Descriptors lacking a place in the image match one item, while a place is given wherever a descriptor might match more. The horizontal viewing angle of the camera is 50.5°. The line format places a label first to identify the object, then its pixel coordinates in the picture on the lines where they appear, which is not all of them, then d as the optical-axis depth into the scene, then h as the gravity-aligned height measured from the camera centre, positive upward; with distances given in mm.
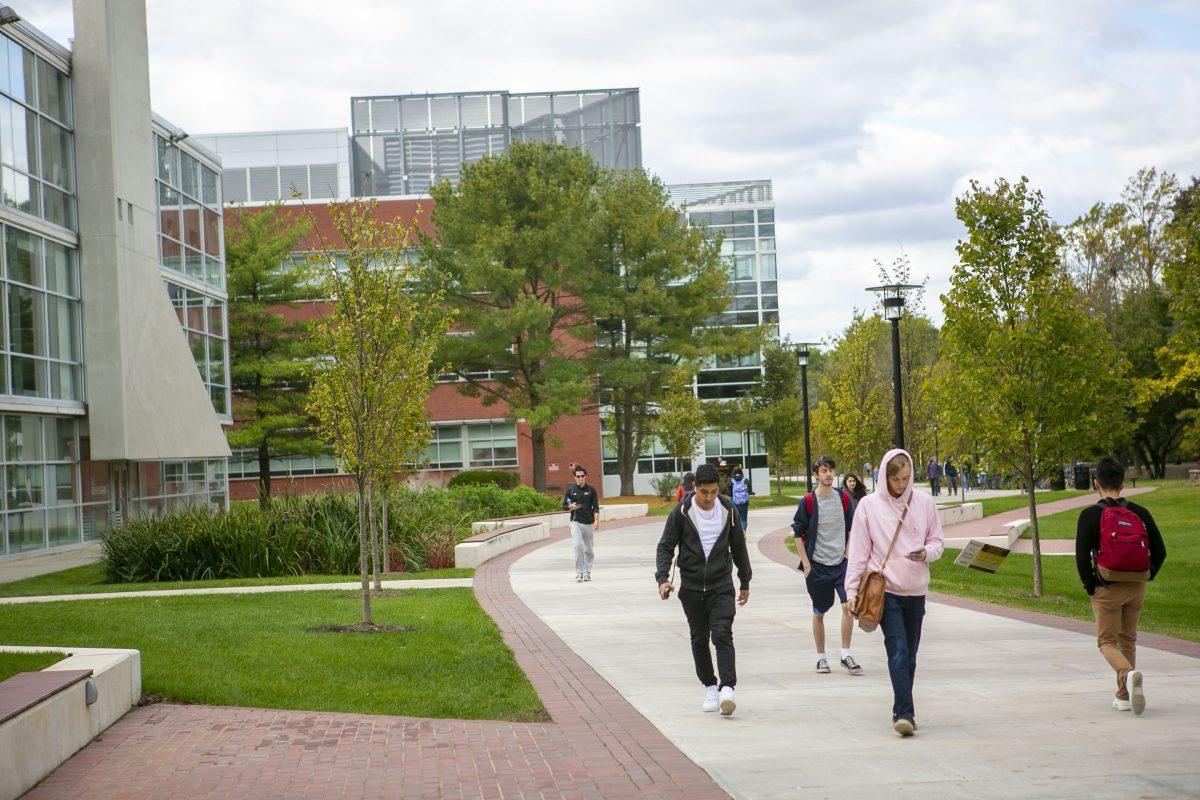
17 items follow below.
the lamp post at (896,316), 21266 +2009
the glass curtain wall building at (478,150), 75875 +18717
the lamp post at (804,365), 36781 +2162
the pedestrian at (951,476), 52250 -1908
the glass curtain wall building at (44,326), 27281 +3211
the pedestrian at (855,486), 13398 -552
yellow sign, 18406 -1860
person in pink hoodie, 7922 -734
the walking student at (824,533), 10984 -846
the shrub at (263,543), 22062 -1493
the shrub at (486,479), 46312 -1057
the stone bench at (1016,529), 27984 -2349
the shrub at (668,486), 53875 -1875
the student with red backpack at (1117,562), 8359 -915
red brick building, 55906 +202
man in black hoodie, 8711 -879
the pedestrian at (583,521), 19922 -1170
